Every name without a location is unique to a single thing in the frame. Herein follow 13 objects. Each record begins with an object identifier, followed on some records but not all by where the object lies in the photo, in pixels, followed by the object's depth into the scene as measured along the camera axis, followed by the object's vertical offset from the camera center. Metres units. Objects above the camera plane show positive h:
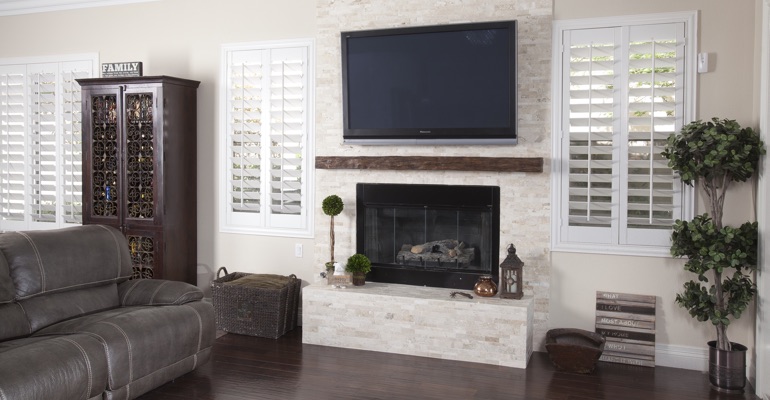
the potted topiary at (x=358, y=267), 5.04 -0.68
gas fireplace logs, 5.01 -0.57
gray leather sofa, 3.15 -0.83
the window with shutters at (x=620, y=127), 4.47 +0.38
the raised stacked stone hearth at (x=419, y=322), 4.52 -1.05
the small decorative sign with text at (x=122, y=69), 5.64 +0.97
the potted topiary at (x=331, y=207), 5.14 -0.22
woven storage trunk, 5.15 -1.01
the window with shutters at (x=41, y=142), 6.36 +0.37
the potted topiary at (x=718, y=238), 4.03 -0.36
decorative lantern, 4.66 -0.69
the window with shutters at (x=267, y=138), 5.48 +0.36
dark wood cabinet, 5.48 +0.12
